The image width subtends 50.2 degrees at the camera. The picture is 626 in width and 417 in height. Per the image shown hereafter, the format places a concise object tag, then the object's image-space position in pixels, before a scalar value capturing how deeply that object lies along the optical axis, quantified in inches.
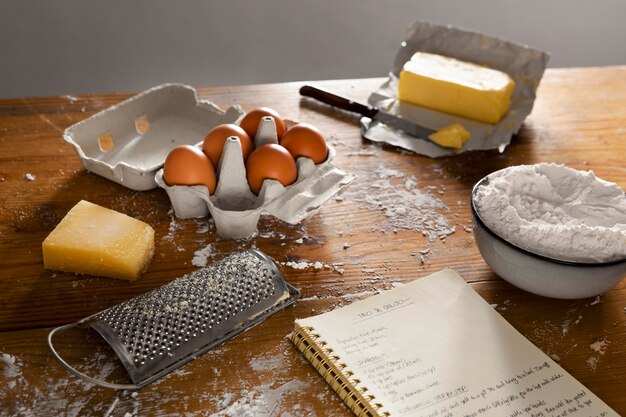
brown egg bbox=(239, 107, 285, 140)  56.2
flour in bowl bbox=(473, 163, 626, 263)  41.5
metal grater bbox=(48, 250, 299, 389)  38.9
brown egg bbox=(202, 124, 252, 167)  52.3
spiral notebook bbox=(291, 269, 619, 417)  37.3
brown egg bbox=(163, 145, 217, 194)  49.4
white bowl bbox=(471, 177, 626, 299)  41.9
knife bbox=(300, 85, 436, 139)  66.3
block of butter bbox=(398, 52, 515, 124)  68.1
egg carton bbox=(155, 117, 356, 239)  49.9
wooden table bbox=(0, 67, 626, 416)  38.1
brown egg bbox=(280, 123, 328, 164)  53.0
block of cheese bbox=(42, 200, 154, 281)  45.3
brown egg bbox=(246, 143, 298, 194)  50.7
